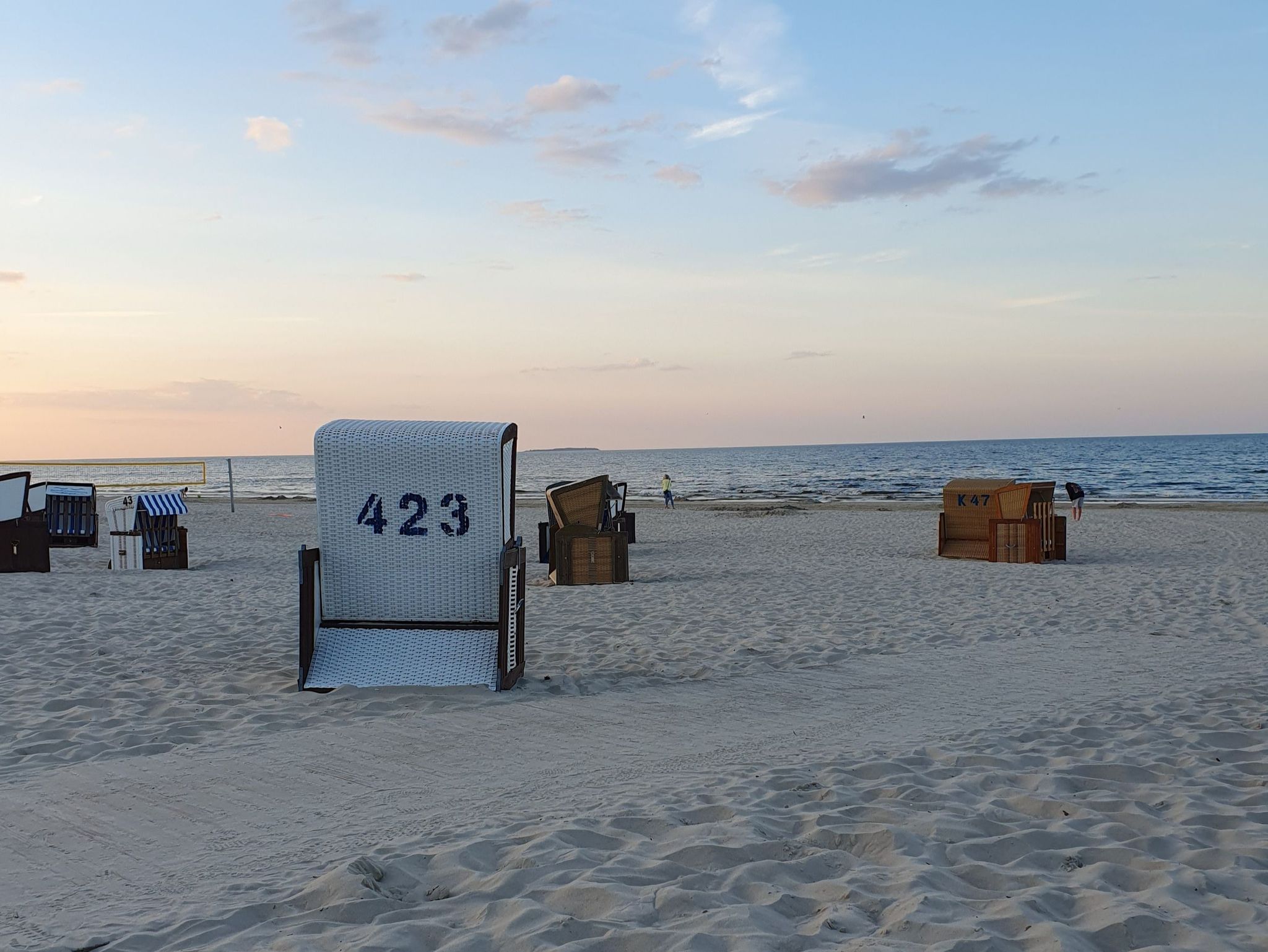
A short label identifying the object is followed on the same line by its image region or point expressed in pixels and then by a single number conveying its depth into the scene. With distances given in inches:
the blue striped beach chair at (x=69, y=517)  668.1
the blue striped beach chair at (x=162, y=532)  533.0
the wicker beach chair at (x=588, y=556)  464.4
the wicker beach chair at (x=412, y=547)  251.8
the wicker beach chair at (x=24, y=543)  493.4
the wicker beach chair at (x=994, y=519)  552.1
